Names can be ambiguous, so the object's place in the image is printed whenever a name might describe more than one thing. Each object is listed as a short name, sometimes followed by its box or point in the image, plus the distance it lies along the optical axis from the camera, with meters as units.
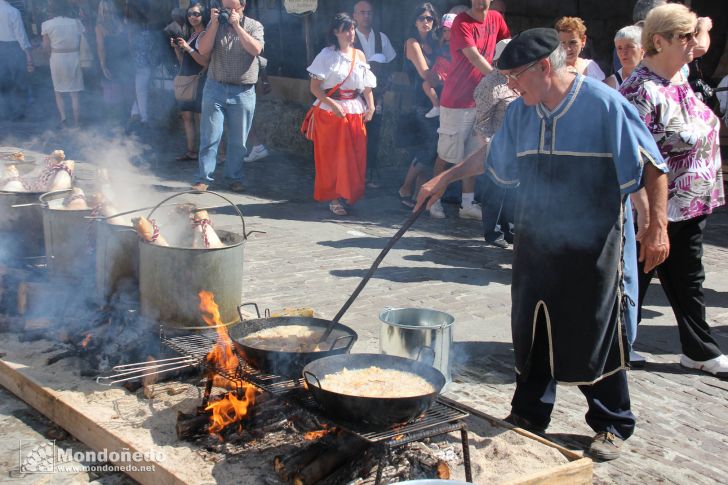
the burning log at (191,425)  3.87
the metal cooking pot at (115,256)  5.02
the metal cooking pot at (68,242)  5.35
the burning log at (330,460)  3.40
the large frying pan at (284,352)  3.70
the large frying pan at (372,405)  3.15
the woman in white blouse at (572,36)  6.86
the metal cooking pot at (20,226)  5.86
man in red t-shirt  8.55
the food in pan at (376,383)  3.37
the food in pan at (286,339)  3.97
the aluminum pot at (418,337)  4.40
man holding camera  9.52
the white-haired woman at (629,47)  6.23
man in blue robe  3.66
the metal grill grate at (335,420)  3.18
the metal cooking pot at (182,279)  4.54
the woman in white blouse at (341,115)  9.09
